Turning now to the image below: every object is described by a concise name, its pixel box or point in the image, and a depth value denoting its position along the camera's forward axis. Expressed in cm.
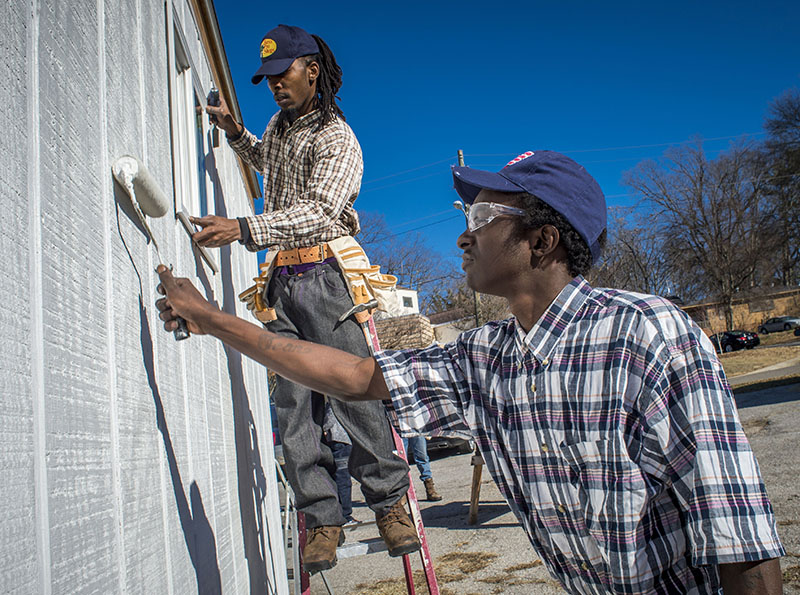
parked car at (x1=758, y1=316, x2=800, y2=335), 3709
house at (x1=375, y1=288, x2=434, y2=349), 1941
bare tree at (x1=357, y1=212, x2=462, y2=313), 3666
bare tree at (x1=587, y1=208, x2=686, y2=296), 3966
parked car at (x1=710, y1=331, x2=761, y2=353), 3247
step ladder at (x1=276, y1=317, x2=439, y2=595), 292
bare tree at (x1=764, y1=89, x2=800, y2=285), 3666
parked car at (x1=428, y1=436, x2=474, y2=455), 1250
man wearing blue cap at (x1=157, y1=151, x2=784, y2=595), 137
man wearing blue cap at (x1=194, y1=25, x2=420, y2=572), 270
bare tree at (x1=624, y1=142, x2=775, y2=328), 3828
